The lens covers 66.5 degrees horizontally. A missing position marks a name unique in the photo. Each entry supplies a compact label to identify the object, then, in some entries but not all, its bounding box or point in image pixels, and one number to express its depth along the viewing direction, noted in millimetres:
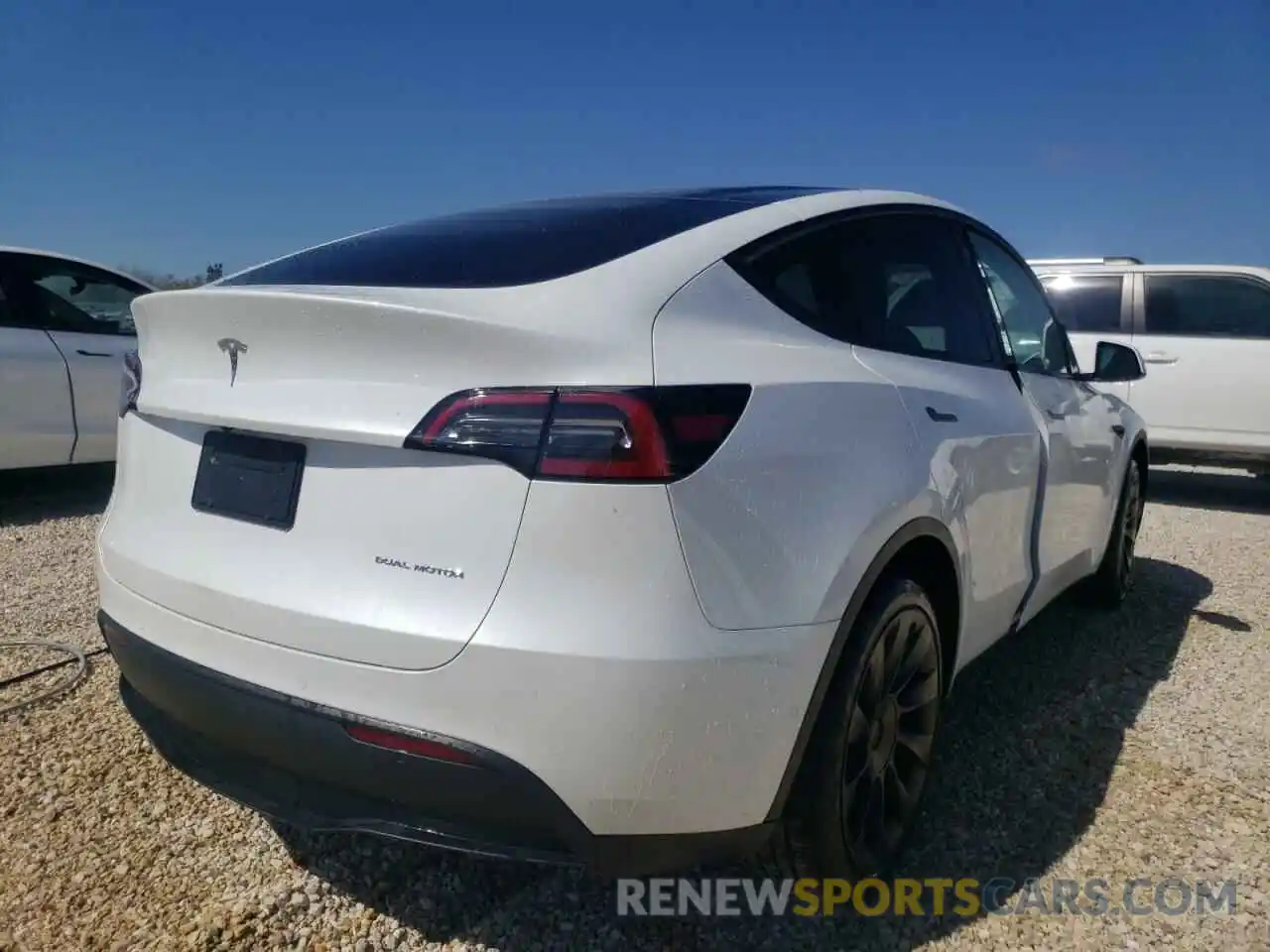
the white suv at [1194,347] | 7586
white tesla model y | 1587
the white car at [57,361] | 5582
